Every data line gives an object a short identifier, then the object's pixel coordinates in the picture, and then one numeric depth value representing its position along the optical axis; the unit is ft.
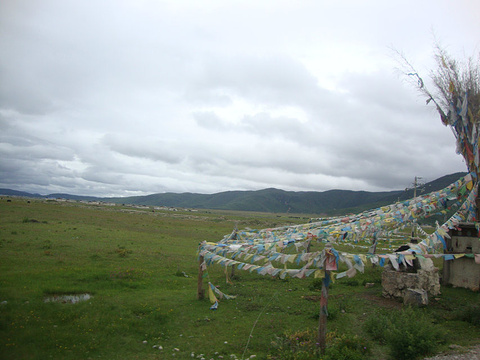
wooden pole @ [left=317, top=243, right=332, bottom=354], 23.76
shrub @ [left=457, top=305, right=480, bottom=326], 30.35
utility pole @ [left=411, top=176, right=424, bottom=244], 93.12
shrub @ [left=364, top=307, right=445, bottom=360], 22.61
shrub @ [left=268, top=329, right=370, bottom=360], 22.36
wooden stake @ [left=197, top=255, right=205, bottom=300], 39.42
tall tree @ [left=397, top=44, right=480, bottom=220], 36.33
